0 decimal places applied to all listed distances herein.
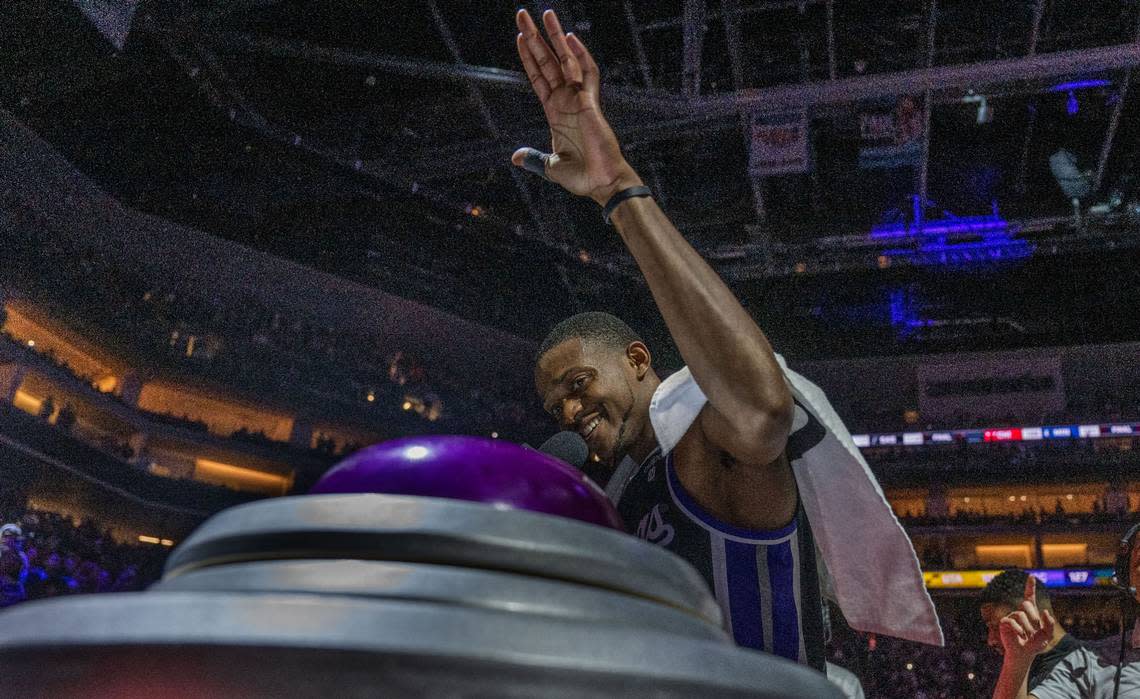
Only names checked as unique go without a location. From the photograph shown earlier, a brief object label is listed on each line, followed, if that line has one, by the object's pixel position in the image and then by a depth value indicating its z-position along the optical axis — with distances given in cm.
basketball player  107
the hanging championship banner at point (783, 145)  1038
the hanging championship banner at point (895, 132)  1030
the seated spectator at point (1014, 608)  390
